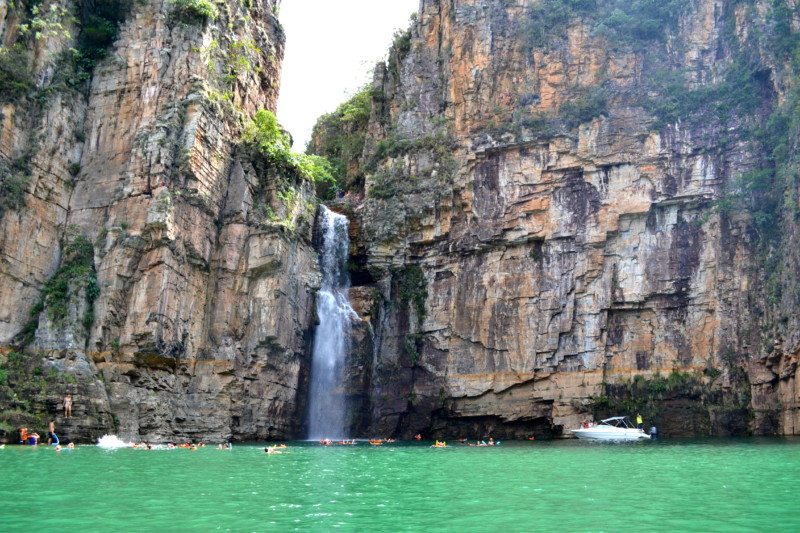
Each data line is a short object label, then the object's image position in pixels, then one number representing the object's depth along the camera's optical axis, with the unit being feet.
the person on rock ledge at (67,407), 89.92
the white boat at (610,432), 111.86
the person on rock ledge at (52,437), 85.81
